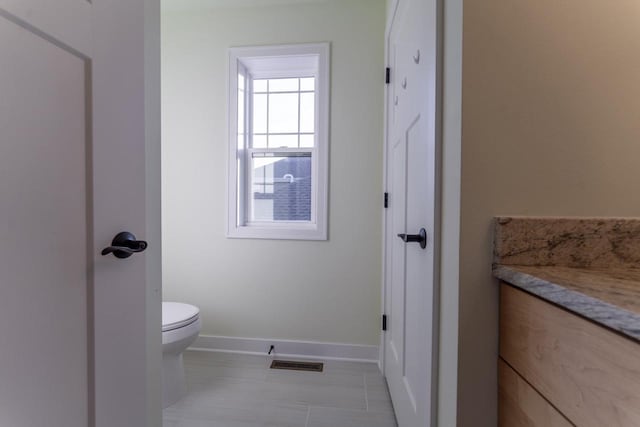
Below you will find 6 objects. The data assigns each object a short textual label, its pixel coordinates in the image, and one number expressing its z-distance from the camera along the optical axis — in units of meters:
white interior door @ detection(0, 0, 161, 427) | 0.45
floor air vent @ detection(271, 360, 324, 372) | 1.84
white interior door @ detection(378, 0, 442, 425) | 0.81
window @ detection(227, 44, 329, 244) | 2.02
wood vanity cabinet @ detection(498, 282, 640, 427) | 0.39
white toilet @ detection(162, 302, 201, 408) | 1.44
